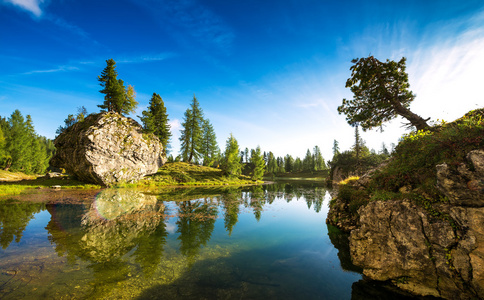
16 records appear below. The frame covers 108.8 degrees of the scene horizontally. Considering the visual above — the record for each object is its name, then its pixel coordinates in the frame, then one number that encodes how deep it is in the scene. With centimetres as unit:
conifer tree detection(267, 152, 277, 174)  11756
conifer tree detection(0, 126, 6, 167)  4109
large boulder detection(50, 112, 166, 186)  2816
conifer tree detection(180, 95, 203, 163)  5412
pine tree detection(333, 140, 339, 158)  9697
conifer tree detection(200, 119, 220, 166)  6050
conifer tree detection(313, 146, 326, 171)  11038
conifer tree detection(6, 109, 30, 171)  4550
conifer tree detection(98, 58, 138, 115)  3628
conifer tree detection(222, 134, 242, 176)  5331
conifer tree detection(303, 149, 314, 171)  11231
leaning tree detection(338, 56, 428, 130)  1538
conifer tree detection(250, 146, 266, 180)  6134
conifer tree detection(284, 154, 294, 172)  11988
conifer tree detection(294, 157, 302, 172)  11994
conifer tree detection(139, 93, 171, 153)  4606
